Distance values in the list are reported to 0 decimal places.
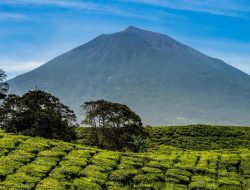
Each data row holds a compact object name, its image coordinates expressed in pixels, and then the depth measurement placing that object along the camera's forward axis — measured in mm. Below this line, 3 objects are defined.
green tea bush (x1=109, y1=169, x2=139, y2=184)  39750
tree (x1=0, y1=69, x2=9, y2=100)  83625
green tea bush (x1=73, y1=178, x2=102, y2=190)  36000
